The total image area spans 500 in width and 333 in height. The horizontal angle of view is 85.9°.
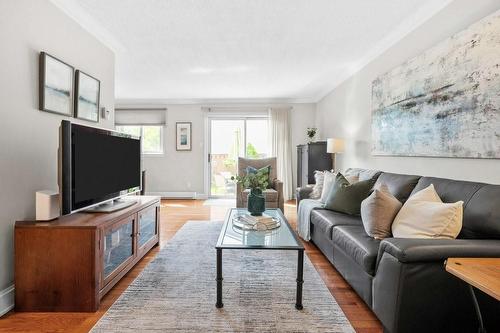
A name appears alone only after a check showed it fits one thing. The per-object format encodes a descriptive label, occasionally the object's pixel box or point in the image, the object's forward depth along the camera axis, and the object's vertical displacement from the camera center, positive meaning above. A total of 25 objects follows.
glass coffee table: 1.82 -0.53
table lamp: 4.26 +0.36
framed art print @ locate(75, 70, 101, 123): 2.47 +0.70
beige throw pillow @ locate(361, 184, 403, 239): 1.98 -0.34
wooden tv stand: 1.77 -0.65
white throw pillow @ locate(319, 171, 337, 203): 3.12 -0.19
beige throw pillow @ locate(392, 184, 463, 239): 1.62 -0.32
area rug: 1.65 -0.95
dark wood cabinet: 4.82 +0.16
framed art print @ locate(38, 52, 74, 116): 2.03 +0.67
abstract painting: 1.78 +0.57
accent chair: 4.21 -0.43
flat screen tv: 1.80 +0.01
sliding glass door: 6.35 +0.61
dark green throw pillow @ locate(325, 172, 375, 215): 2.68 -0.28
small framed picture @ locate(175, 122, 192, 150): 6.35 +0.78
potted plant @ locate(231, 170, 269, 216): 2.58 -0.25
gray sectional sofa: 1.34 -0.58
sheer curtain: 6.16 +0.55
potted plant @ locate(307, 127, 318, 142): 5.61 +0.76
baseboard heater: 6.41 -0.65
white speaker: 1.82 -0.26
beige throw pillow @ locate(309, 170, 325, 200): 3.49 -0.25
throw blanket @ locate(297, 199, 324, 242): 3.10 -0.59
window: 6.41 +0.76
